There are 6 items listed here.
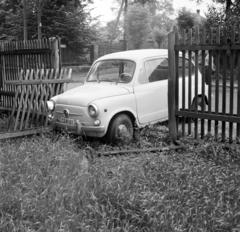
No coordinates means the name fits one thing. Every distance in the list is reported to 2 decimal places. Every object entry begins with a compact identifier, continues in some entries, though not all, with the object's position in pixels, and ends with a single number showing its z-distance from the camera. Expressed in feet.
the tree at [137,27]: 119.96
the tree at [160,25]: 128.36
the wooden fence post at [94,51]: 73.15
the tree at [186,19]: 102.27
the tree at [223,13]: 62.30
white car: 21.31
